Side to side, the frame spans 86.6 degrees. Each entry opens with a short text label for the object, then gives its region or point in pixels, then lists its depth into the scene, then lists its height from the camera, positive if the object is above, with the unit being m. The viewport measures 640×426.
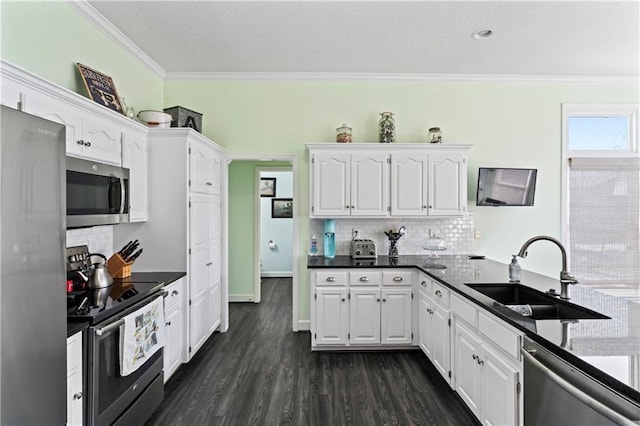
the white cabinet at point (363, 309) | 3.46 -0.97
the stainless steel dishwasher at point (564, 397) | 1.15 -0.70
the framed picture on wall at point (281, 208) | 7.41 +0.12
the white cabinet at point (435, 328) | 2.70 -1.00
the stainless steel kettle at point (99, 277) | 2.28 -0.44
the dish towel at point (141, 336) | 1.96 -0.78
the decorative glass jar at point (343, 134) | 3.90 +0.91
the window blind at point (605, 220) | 4.09 -0.08
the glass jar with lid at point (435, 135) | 3.92 +0.91
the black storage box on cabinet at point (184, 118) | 3.47 +1.00
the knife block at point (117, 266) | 2.71 -0.43
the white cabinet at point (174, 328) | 2.75 -0.99
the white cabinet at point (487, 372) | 1.76 -0.95
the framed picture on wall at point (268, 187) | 7.36 +0.57
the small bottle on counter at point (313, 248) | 4.05 -0.41
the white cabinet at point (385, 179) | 3.77 +0.38
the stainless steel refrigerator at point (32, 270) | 1.15 -0.21
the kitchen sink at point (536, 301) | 1.93 -0.58
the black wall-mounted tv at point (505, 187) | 3.96 +0.32
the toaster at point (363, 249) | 3.89 -0.41
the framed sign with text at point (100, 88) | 2.61 +1.01
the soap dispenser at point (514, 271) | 2.52 -0.43
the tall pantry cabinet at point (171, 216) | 3.11 -0.03
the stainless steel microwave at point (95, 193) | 2.04 +0.13
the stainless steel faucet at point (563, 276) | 2.20 -0.42
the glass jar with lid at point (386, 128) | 3.92 +0.99
